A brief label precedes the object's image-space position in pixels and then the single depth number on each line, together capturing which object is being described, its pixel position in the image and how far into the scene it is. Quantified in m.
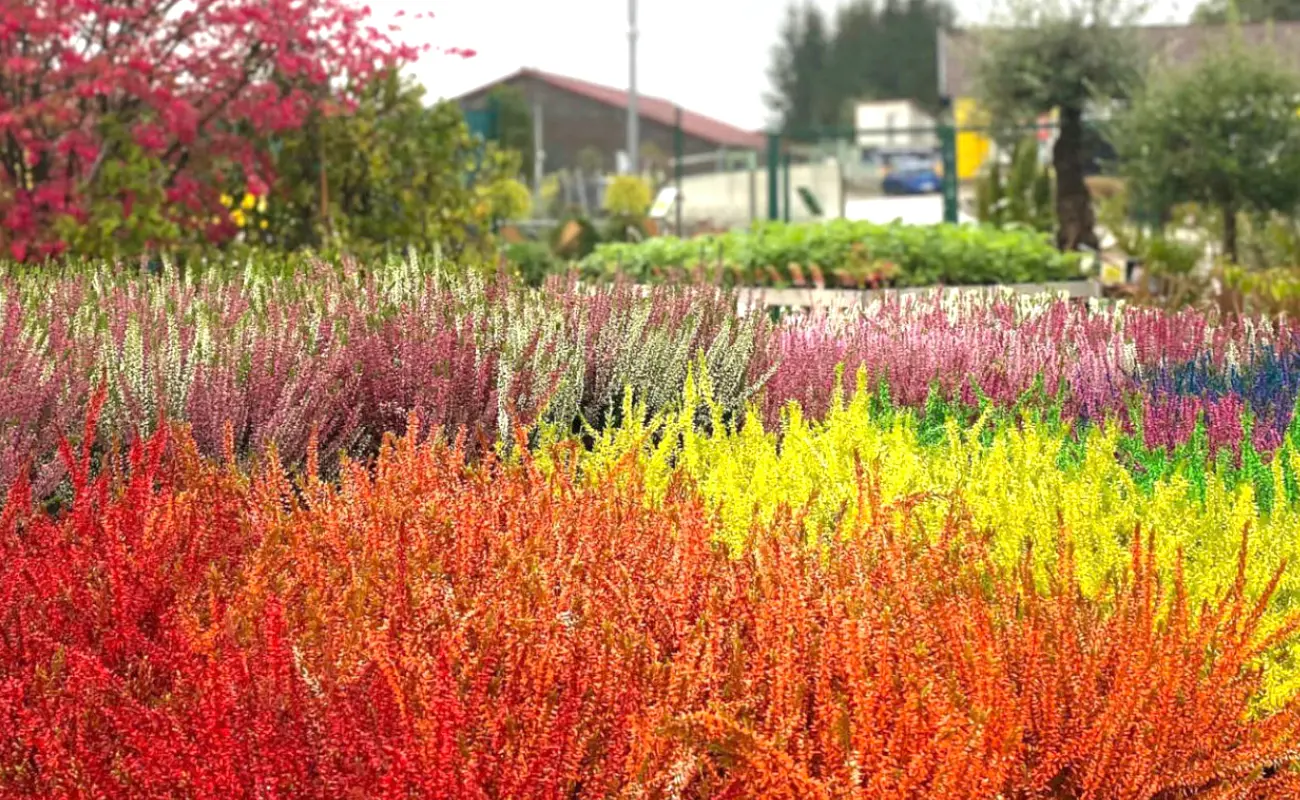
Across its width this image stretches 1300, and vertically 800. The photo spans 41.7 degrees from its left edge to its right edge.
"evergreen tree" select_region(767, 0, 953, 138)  100.81
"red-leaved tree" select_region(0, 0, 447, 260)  11.01
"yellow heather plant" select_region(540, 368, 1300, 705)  3.42
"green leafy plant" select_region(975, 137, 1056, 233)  23.81
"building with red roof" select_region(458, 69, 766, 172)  73.50
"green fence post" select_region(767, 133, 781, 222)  24.83
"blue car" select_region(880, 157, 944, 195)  47.03
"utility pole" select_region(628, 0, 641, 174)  32.53
